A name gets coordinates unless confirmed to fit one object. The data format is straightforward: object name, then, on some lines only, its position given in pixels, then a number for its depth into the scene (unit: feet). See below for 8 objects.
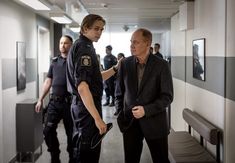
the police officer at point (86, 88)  8.55
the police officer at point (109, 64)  34.86
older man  9.41
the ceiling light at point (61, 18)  19.66
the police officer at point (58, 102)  13.79
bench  12.44
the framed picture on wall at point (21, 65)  17.85
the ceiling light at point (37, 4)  13.98
